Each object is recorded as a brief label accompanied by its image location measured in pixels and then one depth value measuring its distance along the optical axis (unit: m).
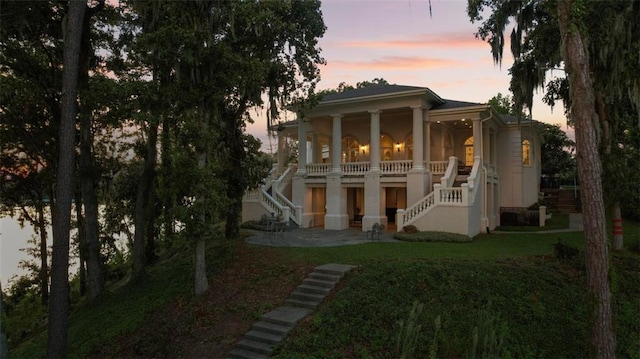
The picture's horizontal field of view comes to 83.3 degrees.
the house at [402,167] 16.44
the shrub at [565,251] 11.23
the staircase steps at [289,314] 7.44
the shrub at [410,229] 15.63
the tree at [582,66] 7.30
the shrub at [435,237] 14.20
